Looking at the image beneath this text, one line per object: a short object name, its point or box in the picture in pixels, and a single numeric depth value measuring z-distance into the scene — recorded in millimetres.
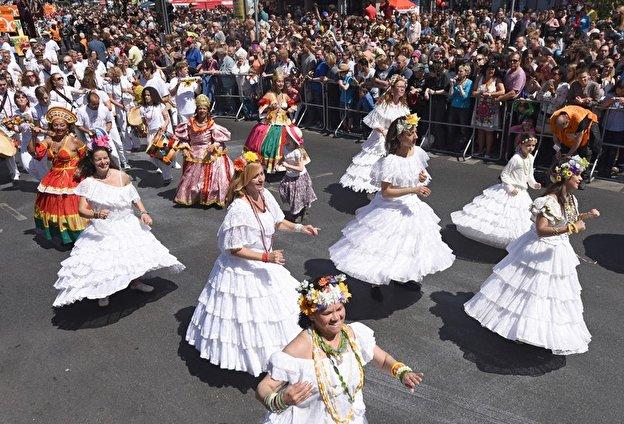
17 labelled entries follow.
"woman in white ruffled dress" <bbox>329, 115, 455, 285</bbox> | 6055
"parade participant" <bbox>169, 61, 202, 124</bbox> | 12590
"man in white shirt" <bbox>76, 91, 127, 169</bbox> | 10516
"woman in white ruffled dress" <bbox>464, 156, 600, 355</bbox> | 5094
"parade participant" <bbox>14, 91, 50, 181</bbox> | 10828
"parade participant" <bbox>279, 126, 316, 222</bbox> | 8781
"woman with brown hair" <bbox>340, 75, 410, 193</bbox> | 9352
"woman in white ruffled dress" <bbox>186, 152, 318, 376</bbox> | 4844
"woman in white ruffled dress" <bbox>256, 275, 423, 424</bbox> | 3211
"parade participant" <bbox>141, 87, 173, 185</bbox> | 11426
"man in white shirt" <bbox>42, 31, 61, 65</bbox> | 20891
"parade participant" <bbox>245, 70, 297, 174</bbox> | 9891
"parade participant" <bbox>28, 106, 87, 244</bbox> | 7902
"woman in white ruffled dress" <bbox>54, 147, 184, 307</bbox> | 5980
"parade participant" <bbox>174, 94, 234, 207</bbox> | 9781
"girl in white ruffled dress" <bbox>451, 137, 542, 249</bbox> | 7461
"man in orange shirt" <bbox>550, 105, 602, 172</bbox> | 9625
